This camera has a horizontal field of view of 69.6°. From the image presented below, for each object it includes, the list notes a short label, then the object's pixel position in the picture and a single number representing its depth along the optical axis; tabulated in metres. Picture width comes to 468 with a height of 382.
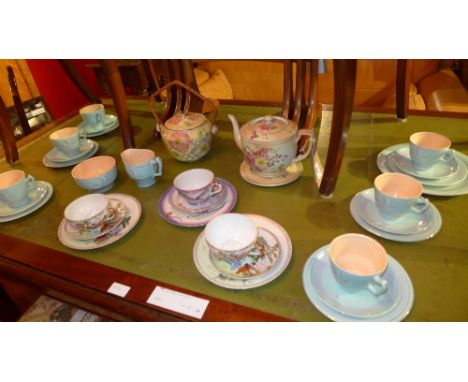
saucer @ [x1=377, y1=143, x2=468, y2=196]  0.74
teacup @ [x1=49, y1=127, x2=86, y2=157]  1.04
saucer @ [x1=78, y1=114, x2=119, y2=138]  1.20
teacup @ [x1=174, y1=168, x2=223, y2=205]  0.75
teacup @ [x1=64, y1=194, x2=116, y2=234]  0.72
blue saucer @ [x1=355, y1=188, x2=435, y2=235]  0.66
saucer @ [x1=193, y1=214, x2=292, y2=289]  0.60
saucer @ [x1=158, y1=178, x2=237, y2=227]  0.75
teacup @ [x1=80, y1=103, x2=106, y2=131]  1.21
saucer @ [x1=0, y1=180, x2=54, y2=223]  0.85
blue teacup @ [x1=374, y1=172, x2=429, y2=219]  0.64
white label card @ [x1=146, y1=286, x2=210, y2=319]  0.58
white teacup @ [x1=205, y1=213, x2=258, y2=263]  0.64
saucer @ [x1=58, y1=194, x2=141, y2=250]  0.73
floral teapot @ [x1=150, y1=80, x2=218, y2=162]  0.93
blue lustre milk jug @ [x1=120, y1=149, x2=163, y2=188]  0.87
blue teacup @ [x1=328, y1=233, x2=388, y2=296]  0.51
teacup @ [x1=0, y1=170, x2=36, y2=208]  0.83
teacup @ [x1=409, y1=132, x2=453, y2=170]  0.75
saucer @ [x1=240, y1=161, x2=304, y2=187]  0.86
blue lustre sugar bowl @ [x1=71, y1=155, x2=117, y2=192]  0.87
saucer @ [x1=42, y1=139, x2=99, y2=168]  1.05
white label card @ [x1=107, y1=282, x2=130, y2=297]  0.63
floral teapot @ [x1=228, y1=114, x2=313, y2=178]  0.79
